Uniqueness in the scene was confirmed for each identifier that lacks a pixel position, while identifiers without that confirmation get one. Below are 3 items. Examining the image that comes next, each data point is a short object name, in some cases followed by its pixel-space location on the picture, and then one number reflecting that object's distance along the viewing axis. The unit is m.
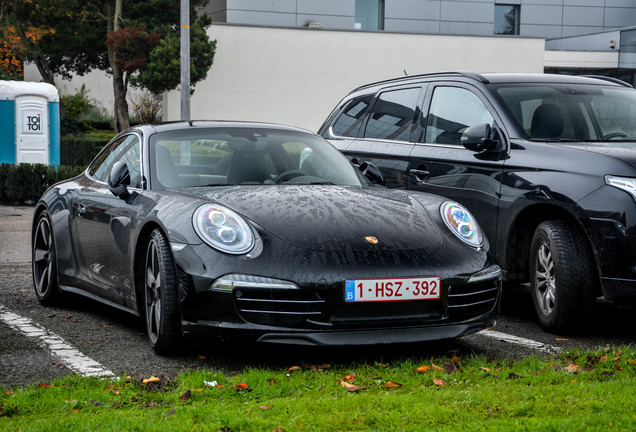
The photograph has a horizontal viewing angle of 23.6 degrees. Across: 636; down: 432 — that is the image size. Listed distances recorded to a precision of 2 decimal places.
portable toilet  34.48
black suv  8.92
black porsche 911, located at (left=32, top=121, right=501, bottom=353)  7.52
